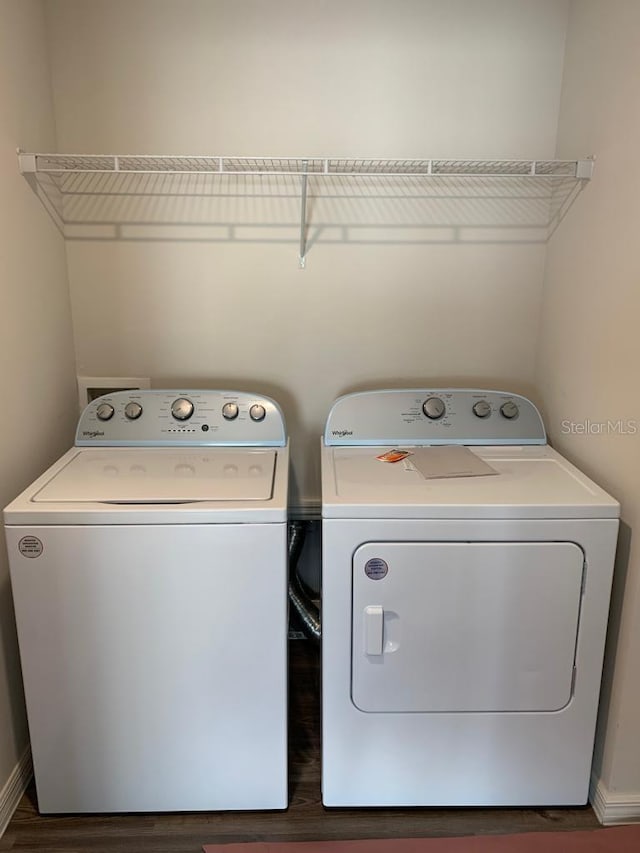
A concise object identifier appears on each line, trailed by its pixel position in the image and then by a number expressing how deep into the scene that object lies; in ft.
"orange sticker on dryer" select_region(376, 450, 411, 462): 6.05
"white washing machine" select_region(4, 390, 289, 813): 4.92
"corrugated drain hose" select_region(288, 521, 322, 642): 7.43
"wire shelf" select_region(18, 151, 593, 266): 6.74
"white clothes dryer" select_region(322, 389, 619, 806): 5.02
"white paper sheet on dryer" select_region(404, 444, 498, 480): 5.62
